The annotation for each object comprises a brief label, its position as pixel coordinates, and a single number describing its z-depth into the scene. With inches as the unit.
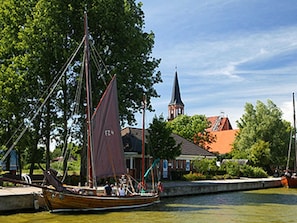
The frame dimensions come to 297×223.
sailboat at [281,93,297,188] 1793.8
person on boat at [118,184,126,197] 1001.7
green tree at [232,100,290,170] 2528.5
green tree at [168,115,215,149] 2871.6
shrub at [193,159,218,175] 1894.7
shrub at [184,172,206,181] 1766.7
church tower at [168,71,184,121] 4168.3
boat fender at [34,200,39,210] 927.0
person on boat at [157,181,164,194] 1159.1
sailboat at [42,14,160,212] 906.7
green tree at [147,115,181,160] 1574.8
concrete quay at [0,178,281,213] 888.7
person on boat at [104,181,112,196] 991.0
